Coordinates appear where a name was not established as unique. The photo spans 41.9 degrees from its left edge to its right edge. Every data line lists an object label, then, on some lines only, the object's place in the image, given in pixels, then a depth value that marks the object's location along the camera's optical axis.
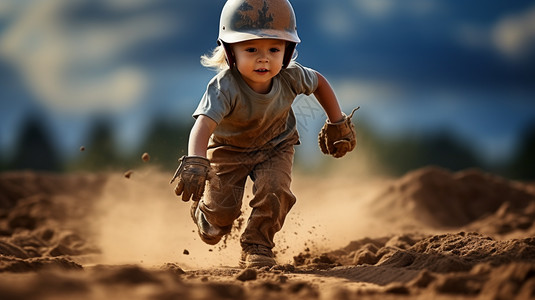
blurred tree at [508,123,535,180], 20.48
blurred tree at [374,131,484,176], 19.06
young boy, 4.67
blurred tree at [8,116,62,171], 23.14
